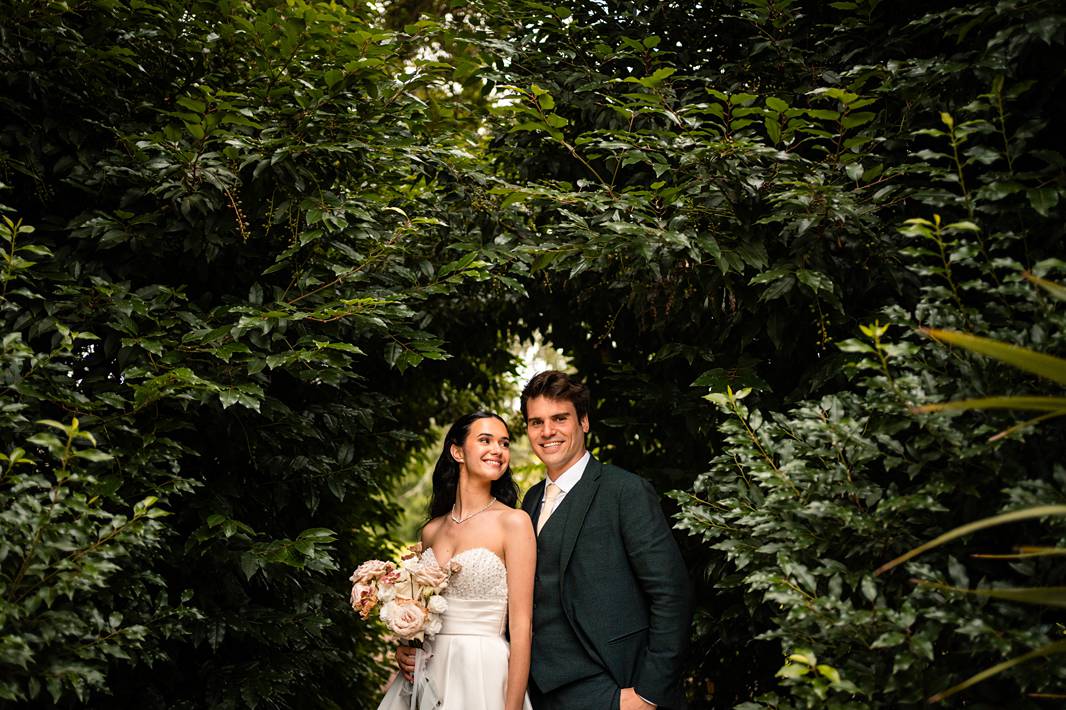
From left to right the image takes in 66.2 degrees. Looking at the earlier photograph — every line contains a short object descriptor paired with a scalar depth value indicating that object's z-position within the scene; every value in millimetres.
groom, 3096
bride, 3152
